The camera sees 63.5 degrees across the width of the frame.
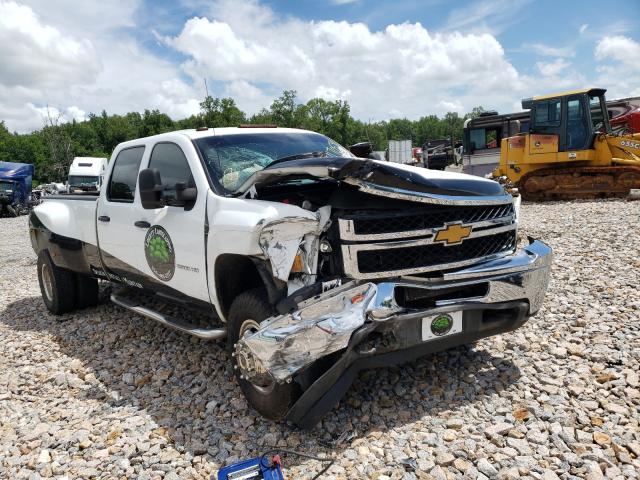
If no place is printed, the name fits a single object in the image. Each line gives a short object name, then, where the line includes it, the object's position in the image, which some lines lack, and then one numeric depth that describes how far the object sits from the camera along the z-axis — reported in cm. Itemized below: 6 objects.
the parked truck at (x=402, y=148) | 3020
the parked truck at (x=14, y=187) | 2417
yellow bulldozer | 1267
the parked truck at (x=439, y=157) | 2733
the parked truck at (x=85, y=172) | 2366
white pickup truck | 278
